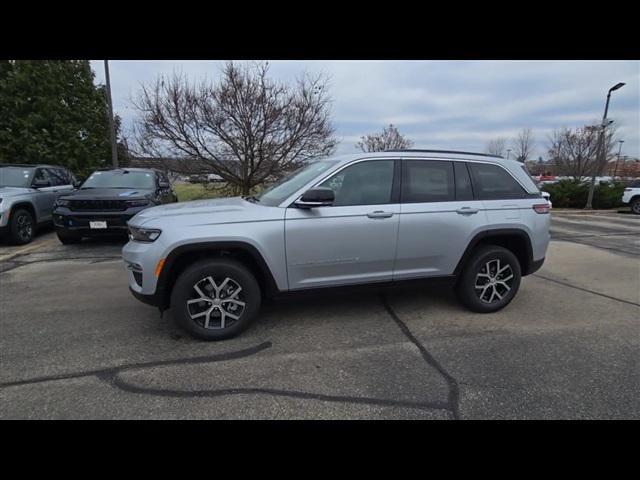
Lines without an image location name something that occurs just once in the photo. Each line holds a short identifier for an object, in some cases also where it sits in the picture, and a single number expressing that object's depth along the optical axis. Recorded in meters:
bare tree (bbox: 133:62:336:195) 12.18
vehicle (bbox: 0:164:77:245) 7.02
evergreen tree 15.45
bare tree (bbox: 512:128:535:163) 38.09
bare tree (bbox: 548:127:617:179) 31.34
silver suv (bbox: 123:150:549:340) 3.14
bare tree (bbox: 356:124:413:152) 26.92
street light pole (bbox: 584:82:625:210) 15.38
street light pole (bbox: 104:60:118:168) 11.57
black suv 6.75
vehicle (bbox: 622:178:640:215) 15.65
